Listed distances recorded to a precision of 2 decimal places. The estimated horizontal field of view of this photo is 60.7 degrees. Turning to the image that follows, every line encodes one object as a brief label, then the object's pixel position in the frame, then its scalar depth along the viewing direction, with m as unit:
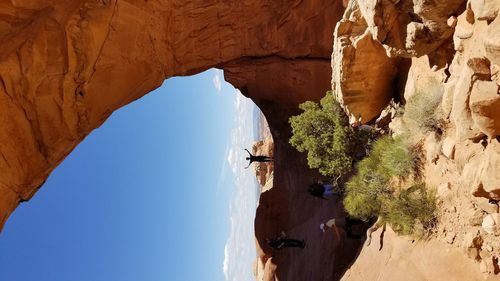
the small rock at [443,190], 7.35
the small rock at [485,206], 6.05
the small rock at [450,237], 7.02
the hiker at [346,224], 12.20
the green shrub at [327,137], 12.07
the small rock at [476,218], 6.41
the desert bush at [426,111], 7.61
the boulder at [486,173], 5.59
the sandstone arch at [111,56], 11.04
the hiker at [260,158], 19.98
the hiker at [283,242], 16.06
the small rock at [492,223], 5.98
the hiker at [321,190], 14.62
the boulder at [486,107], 5.34
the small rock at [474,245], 6.39
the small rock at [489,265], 6.08
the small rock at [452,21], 6.93
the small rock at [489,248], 6.16
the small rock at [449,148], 6.86
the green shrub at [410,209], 7.71
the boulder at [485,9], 5.33
